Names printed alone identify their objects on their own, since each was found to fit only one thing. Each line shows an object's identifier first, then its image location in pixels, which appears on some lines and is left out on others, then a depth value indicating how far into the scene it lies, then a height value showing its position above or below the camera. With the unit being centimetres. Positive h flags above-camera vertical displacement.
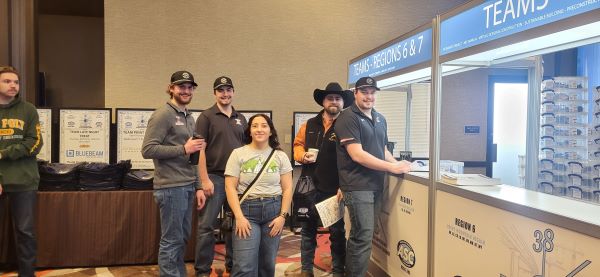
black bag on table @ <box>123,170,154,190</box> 387 -46
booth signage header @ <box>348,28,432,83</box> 267 +52
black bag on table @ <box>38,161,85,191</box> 371 -42
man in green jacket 308 -23
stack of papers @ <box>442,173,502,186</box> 237 -26
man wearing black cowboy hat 323 -22
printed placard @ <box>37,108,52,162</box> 451 -4
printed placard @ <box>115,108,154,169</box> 471 -7
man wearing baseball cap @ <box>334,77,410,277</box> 284 -25
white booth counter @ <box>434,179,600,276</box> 158 -42
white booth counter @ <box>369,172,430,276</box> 269 -63
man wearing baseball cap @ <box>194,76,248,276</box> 330 -19
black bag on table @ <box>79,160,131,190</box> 378 -41
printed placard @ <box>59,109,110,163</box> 457 -8
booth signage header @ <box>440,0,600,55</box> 162 +49
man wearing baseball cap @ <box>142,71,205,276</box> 283 -21
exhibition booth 168 -29
